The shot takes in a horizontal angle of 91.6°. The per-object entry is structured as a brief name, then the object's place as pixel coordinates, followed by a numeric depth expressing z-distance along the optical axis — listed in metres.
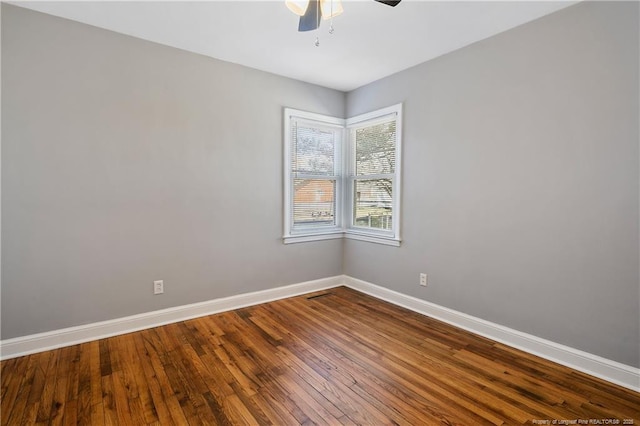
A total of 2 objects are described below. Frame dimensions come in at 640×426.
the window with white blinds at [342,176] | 3.66
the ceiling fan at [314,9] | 1.88
